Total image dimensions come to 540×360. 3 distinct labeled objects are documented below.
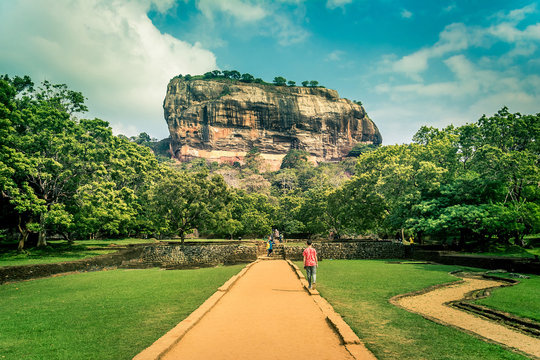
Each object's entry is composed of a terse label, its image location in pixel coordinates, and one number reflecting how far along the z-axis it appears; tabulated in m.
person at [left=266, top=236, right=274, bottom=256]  23.06
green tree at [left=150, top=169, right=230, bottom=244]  27.70
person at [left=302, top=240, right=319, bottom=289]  9.95
